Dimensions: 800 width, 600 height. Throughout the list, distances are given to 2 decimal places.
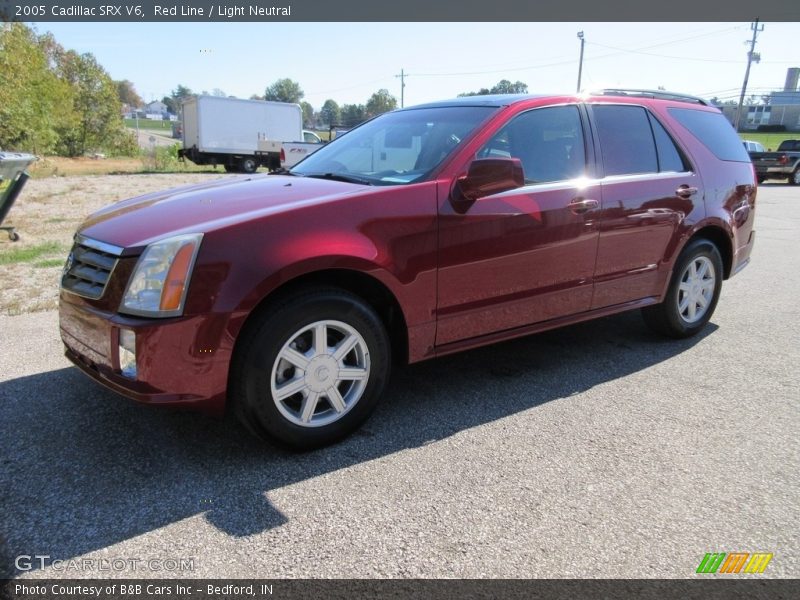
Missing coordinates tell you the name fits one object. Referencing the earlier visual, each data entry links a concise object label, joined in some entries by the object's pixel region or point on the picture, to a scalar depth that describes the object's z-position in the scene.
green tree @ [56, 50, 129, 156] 43.91
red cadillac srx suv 2.60
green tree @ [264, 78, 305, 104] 141.62
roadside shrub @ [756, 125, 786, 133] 79.55
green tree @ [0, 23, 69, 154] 24.80
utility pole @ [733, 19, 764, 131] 43.00
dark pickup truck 22.89
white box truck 26.72
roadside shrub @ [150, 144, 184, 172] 28.28
